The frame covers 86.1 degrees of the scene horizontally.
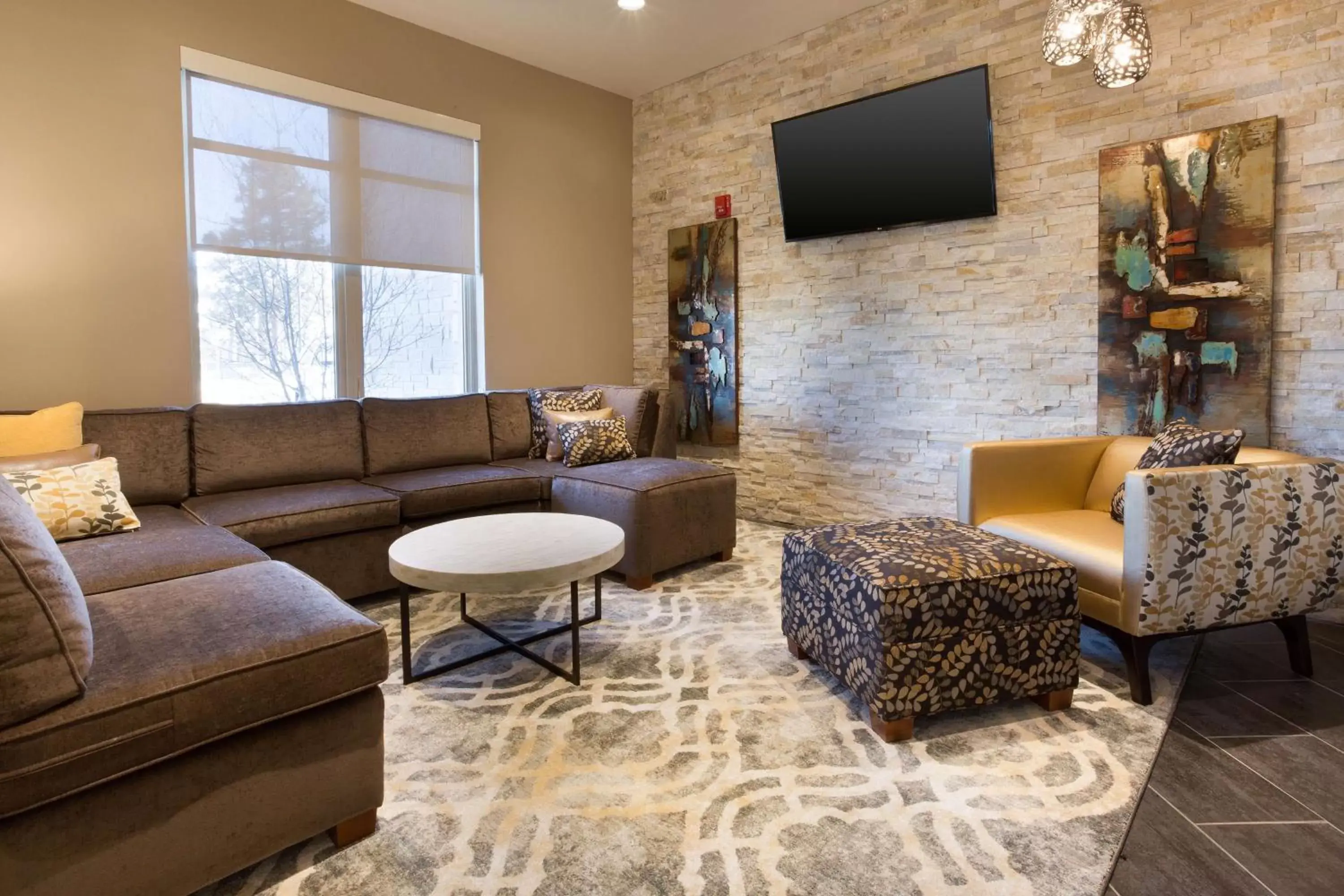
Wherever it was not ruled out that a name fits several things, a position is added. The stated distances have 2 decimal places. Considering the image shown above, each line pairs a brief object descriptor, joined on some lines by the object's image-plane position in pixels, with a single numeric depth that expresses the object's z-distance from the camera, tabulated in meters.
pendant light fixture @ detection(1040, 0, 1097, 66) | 2.07
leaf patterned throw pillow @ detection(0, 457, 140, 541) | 2.27
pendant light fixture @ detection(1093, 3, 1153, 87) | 2.10
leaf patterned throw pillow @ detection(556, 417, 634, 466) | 3.74
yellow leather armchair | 2.00
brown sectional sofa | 1.16
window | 3.41
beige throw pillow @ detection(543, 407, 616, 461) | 3.94
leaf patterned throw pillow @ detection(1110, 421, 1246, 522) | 2.24
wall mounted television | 3.39
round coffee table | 2.03
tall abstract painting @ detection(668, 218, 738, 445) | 4.58
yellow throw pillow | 2.54
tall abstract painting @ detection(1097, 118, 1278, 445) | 2.70
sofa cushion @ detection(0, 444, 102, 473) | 2.37
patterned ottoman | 1.88
